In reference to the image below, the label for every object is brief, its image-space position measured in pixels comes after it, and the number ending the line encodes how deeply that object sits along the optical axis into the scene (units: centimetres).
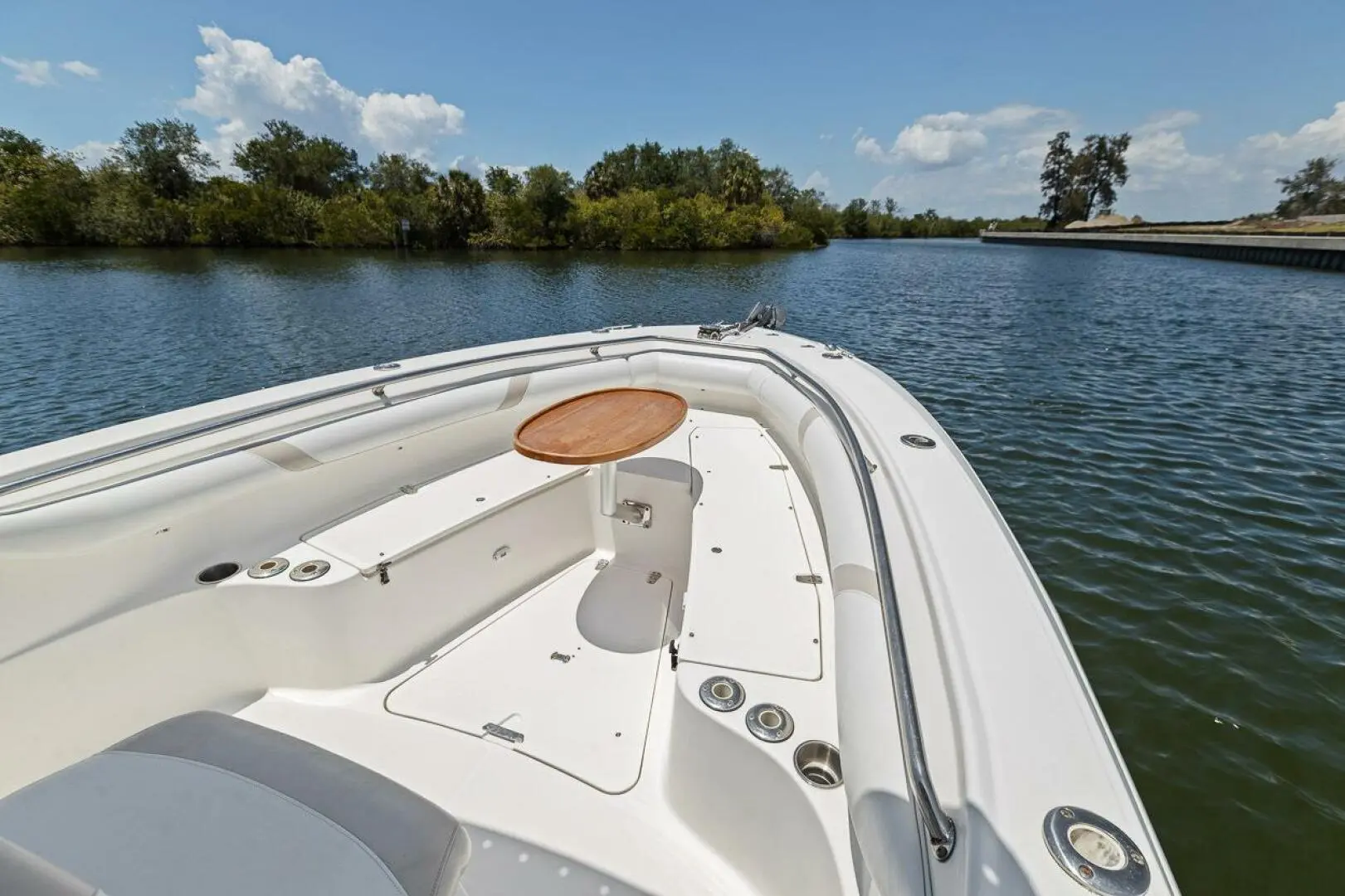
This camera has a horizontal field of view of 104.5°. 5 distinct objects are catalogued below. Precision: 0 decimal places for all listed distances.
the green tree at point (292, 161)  4150
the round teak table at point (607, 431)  176
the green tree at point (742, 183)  3762
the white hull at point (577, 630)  93
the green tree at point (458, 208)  3294
